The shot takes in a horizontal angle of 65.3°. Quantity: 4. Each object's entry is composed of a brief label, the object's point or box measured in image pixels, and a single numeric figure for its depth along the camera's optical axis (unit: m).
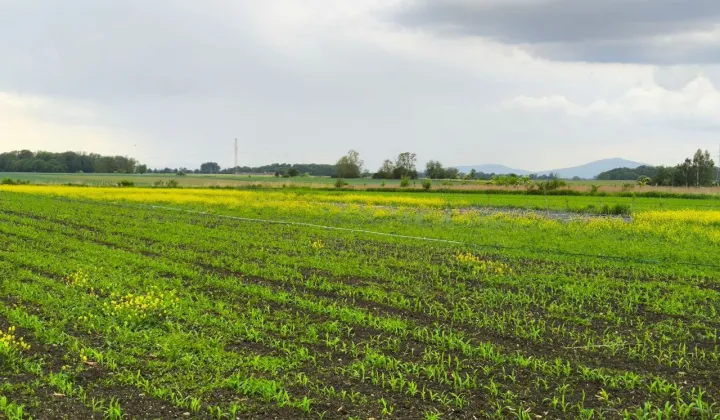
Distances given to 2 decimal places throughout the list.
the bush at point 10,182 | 58.21
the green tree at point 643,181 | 55.80
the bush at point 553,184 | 53.42
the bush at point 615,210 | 29.40
